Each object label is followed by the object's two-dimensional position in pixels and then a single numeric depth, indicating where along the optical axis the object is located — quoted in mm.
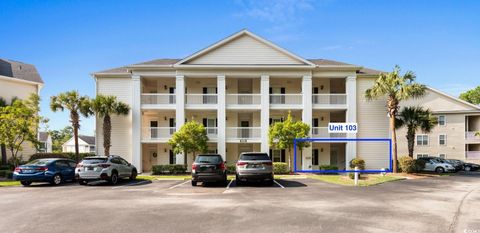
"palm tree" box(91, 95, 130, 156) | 24578
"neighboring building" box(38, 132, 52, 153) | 68375
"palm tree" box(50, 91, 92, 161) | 24438
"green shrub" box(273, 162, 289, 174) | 23828
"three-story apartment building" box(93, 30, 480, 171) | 26328
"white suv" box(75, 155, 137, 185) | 16250
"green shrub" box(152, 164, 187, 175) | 24594
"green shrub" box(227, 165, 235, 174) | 24250
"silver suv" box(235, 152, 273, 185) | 15367
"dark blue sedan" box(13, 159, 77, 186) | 16391
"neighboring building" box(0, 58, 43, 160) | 30906
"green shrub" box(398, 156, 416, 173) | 23594
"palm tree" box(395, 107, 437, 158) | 25281
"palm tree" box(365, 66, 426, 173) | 23688
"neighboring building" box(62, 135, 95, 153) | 81319
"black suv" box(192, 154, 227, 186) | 15344
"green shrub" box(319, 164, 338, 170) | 25594
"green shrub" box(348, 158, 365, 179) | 25312
